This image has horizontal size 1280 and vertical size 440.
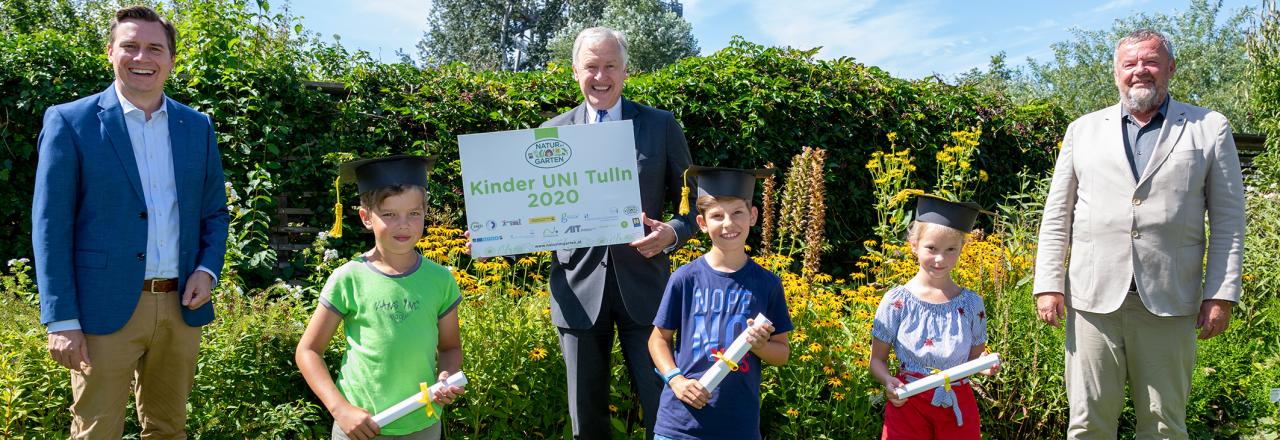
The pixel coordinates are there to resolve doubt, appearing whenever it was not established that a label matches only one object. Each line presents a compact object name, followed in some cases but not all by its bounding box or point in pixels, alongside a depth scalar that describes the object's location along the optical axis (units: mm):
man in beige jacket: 3084
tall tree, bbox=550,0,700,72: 26391
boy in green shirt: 2525
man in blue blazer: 2609
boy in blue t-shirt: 2623
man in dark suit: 3037
